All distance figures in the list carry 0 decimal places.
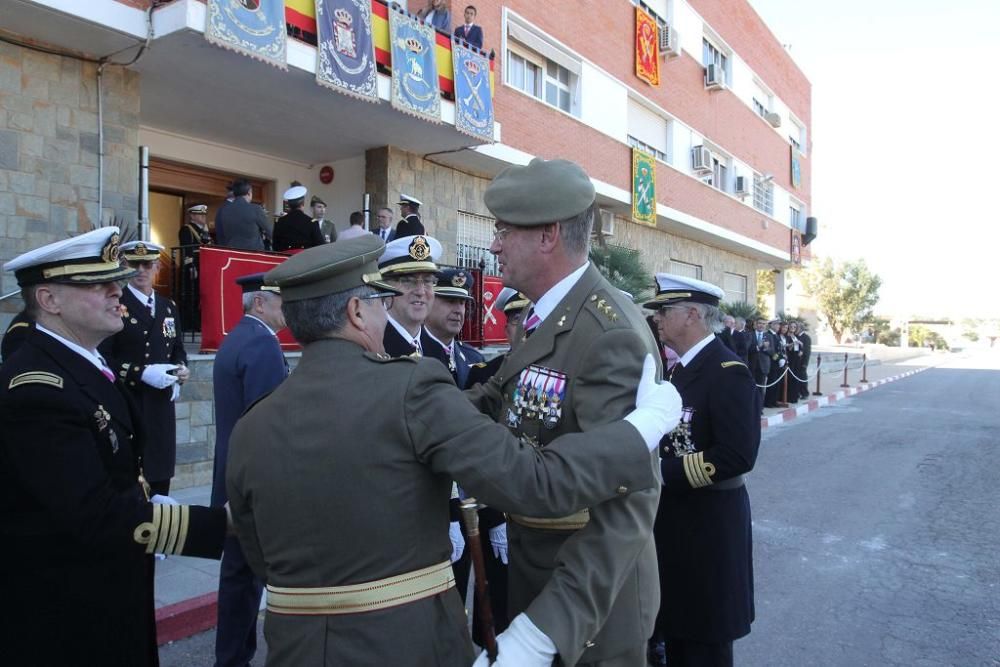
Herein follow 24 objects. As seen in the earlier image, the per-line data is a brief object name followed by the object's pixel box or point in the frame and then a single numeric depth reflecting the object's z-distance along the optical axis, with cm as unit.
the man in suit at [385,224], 937
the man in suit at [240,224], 827
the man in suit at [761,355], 1407
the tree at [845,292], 4972
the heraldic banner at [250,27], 723
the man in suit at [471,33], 1099
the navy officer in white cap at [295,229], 879
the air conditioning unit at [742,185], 2325
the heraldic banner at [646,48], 1738
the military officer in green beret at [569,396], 158
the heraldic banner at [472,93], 1045
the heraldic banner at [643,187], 1675
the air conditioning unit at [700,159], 2016
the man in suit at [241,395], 324
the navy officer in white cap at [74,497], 193
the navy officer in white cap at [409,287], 361
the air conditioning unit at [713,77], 2091
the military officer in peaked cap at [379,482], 150
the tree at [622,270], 1136
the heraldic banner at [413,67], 938
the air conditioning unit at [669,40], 1853
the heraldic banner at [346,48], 841
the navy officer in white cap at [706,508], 282
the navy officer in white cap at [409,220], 893
